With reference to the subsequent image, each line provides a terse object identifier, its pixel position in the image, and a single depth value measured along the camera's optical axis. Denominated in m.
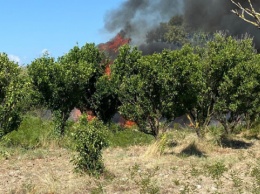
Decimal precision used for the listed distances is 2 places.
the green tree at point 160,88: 18.19
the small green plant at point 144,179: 10.10
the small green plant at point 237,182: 10.58
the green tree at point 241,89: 20.59
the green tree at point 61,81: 21.67
